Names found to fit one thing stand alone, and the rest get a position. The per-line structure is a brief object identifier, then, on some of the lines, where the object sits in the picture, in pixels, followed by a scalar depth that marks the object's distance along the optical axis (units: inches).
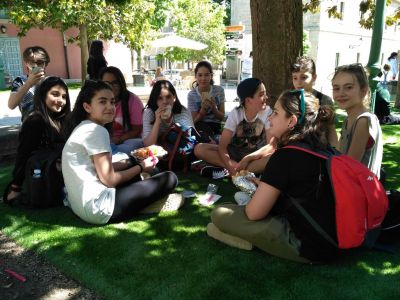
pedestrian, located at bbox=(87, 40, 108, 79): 230.4
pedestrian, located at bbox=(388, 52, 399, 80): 700.0
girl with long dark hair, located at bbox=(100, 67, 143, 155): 186.4
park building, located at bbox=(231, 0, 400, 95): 1078.4
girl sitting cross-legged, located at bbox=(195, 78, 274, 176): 164.1
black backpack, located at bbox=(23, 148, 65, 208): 140.0
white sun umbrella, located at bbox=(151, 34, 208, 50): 795.4
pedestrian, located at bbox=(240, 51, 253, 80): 595.8
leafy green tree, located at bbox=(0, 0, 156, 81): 474.0
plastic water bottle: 139.9
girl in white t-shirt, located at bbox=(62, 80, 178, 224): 121.1
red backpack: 93.0
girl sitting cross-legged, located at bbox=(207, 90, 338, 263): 96.0
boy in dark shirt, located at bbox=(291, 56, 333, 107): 168.6
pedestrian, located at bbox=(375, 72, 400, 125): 313.4
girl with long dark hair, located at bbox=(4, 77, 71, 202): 144.2
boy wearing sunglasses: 158.6
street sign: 636.4
